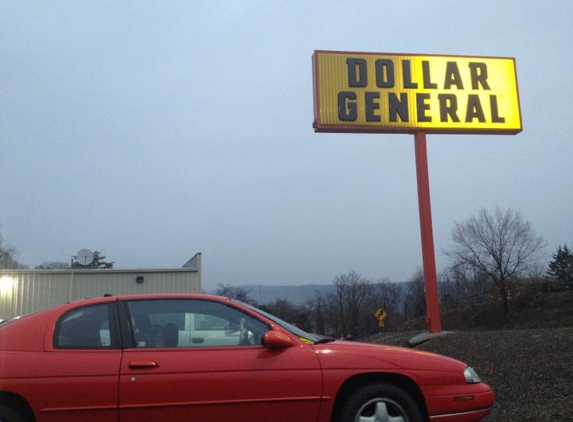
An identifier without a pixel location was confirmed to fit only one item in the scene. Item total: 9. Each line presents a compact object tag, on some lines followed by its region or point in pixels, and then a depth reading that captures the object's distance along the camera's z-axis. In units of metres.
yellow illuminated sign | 17.23
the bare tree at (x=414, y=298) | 68.25
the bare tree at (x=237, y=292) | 61.94
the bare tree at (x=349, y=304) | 69.54
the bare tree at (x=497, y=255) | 49.72
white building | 18.25
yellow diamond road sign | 31.27
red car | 4.32
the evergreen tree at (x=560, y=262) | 57.41
